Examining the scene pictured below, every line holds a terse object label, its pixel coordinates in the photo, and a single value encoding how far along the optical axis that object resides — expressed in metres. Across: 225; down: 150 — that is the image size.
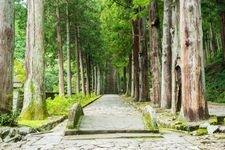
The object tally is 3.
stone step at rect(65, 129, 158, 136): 10.92
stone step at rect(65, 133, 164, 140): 10.23
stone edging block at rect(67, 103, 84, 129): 11.27
